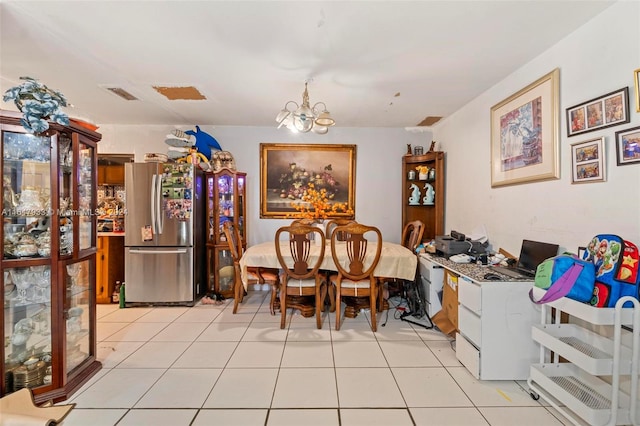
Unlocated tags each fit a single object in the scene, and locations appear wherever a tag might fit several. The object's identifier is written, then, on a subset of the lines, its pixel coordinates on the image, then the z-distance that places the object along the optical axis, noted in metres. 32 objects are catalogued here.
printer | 2.74
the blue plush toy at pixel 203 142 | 3.86
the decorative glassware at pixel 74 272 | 1.92
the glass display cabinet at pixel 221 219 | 3.70
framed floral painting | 4.11
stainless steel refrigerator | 3.40
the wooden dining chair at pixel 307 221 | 3.63
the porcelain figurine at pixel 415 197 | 3.99
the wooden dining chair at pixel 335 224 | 3.85
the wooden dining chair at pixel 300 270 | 2.72
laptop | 2.03
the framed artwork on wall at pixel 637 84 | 1.49
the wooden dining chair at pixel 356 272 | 2.69
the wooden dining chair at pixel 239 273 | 3.04
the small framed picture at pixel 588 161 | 1.69
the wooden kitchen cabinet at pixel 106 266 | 3.56
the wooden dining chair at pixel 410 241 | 3.29
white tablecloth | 2.84
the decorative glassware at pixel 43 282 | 1.80
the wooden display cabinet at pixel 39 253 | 1.70
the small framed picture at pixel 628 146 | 1.51
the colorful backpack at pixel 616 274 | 1.39
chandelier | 2.46
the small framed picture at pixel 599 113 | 1.57
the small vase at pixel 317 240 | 3.30
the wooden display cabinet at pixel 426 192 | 3.79
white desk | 1.92
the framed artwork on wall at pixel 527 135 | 2.03
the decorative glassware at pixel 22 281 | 1.75
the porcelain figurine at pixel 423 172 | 3.90
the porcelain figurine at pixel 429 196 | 3.91
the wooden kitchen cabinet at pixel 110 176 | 4.10
